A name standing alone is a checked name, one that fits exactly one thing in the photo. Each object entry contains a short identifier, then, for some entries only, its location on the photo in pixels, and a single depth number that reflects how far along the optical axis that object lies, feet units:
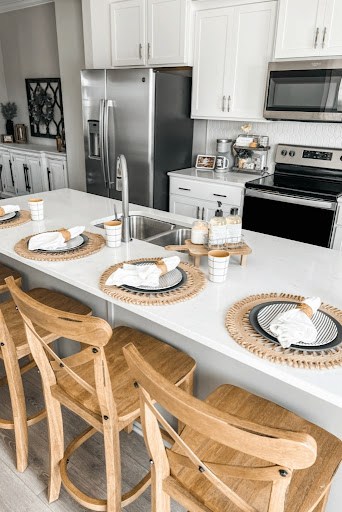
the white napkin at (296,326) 3.41
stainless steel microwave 9.16
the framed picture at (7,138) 19.76
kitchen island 3.51
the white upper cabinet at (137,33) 11.16
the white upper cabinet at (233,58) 10.10
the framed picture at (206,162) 12.78
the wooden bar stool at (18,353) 5.11
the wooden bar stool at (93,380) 3.55
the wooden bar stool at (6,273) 7.01
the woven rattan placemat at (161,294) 4.22
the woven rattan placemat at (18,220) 6.58
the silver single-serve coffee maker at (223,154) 12.42
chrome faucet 5.60
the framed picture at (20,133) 19.88
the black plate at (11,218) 6.71
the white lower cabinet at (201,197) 11.04
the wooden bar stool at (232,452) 2.27
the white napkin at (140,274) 4.50
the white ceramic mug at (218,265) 4.59
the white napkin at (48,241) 5.55
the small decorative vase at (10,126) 20.18
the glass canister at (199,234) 5.28
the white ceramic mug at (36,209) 6.75
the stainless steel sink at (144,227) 7.48
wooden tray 5.08
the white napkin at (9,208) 6.98
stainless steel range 9.55
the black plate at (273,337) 3.43
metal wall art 17.90
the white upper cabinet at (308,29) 8.89
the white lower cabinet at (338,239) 9.38
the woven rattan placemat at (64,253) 5.34
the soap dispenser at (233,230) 5.21
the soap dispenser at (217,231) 5.13
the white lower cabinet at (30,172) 16.80
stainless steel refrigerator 11.14
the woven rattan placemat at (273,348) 3.25
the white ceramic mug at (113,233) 5.64
